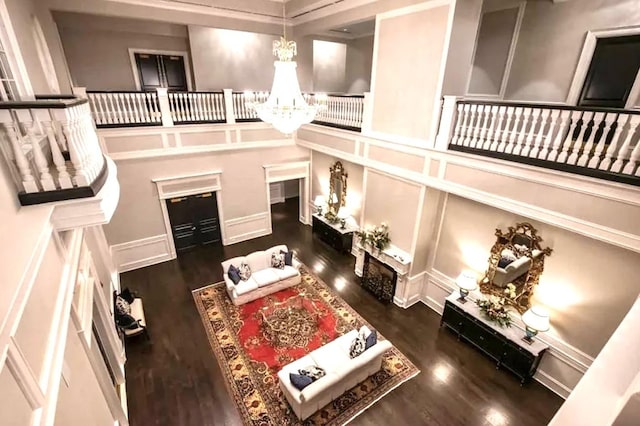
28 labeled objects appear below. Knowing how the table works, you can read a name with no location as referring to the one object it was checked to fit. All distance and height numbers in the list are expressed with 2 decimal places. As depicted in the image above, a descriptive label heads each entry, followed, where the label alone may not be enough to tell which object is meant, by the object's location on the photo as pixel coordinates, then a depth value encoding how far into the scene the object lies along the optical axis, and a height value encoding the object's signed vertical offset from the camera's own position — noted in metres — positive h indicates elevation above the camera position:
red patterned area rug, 4.43 -4.29
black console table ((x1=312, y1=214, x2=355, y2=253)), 8.21 -3.69
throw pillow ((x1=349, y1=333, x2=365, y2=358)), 4.71 -3.73
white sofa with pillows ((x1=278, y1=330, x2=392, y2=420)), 4.11 -3.89
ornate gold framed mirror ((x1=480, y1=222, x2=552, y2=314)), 4.71 -2.51
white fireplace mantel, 6.16 -3.31
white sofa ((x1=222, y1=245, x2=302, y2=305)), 6.39 -3.86
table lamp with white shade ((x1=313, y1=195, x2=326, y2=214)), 9.00 -3.04
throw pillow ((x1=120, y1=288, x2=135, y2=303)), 5.76 -3.72
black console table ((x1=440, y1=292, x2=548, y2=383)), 4.68 -3.78
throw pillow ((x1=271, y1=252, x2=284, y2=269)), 6.98 -3.65
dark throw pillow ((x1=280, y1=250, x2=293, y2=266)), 7.14 -3.67
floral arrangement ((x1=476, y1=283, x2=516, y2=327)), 5.03 -3.37
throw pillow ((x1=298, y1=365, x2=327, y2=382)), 4.24 -3.73
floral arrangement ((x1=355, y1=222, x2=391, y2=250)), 6.54 -2.90
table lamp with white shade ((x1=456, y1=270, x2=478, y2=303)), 5.33 -3.10
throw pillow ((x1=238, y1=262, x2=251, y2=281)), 6.57 -3.69
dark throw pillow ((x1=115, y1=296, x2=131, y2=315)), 5.20 -3.60
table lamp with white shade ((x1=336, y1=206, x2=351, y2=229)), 8.26 -3.10
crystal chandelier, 4.46 -0.10
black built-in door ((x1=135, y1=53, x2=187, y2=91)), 8.50 +0.55
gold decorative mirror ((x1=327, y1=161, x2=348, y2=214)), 8.32 -2.46
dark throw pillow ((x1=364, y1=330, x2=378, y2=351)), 4.76 -3.67
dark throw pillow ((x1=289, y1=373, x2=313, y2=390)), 4.09 -3.68
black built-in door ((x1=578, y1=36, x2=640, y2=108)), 4.60 +0.45
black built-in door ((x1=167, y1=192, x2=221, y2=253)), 7.90 -3.28
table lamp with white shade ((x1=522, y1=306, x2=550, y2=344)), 4.52 -3.17
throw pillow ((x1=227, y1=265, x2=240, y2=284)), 6.42 -3.67
